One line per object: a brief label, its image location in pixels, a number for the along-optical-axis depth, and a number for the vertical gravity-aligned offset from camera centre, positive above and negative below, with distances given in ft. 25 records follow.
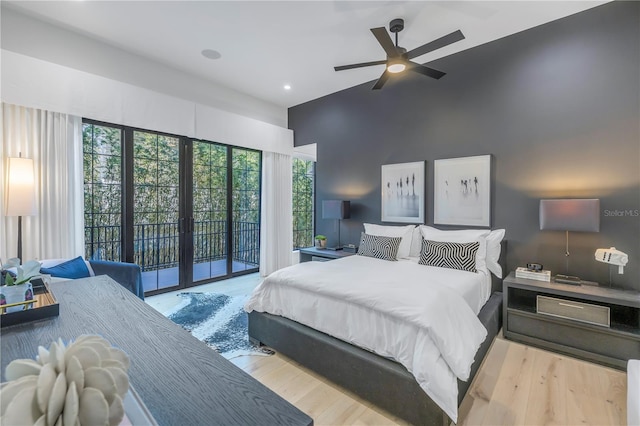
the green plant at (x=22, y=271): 4.07 -0.87
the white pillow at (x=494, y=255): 10.09 -1.57
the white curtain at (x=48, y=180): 9.04 +1.06
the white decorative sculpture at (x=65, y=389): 1.49 -0.97
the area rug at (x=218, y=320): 8.48 -3.91
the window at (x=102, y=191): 11.18 +0.79
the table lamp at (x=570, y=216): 8.25 -0.17
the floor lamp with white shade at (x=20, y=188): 8.38 +0.67
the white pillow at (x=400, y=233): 11.91 -0.97
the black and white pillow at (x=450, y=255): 9.68 -1.56
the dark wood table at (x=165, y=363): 2.15 -1.48
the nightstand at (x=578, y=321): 7.55 -3.14
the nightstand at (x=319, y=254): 13.92 -2.16
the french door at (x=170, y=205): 11.57 +0.27
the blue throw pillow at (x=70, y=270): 8.02 -1.68
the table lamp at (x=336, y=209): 14.51 +0.08
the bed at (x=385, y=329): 5.35 -2.69
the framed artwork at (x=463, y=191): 11.08 +0.78
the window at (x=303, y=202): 18.95 +0.57
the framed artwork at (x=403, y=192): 12.78 +0.84
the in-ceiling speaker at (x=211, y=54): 11.48 +6.38
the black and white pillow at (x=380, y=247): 11.44 -1.50
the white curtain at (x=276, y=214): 16.70 -0.20
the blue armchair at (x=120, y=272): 9.22 -1.96
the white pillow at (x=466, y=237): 9.80 -0.98
